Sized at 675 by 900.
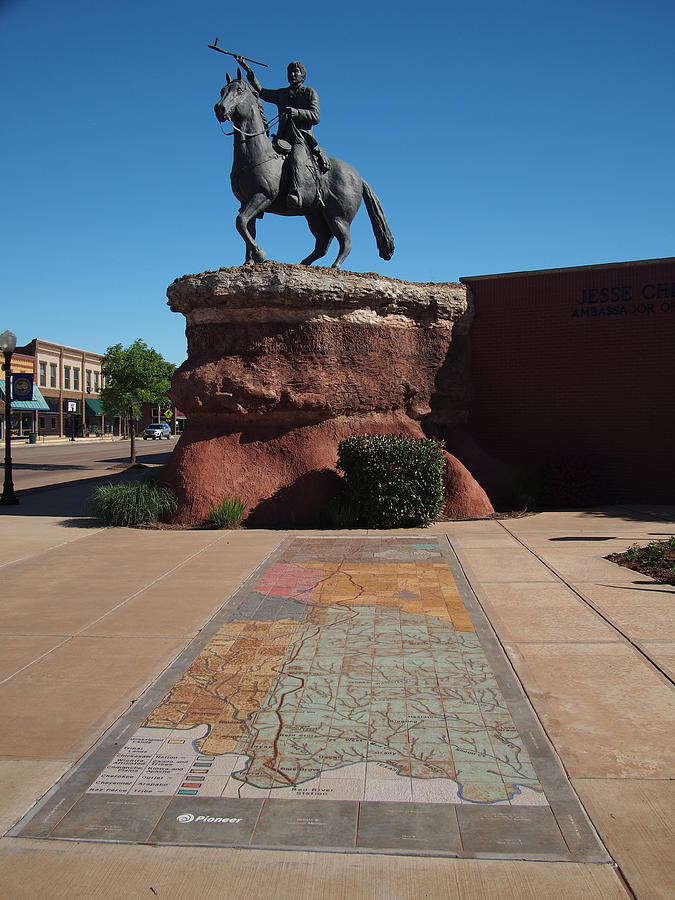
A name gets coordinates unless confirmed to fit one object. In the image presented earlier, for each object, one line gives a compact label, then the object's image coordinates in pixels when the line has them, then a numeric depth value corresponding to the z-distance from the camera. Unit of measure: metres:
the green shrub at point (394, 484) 10.78
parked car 62.59
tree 27.16
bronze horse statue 12.09
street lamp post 15.07
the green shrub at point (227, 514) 11.06
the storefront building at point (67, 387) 60.19
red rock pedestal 11.71
